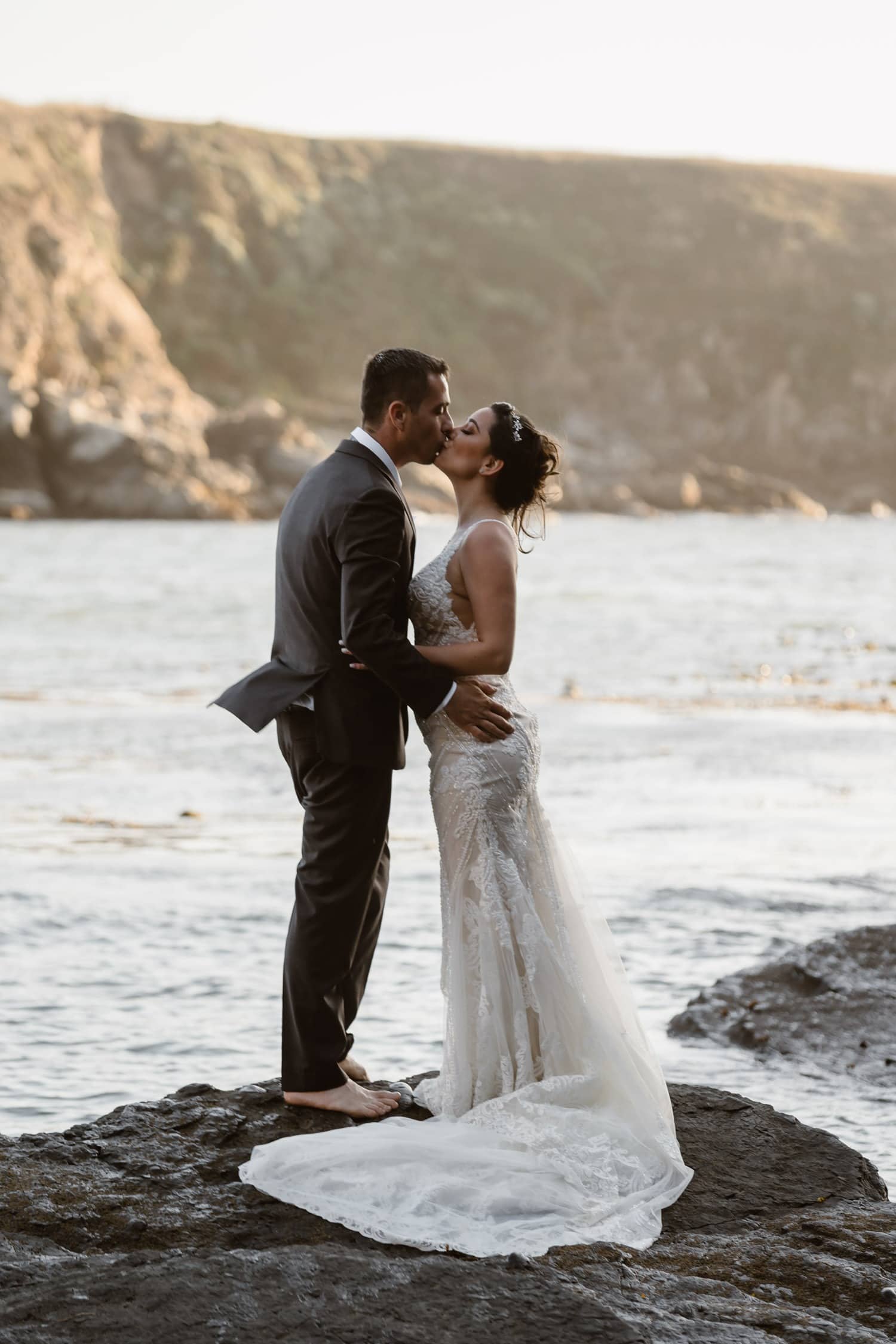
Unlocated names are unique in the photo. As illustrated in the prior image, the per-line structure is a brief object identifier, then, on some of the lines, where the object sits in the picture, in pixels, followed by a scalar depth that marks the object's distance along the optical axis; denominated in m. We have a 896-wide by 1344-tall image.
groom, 8.73
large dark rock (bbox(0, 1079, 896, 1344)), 5.71
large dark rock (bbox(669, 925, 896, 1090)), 11.83
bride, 8.18
